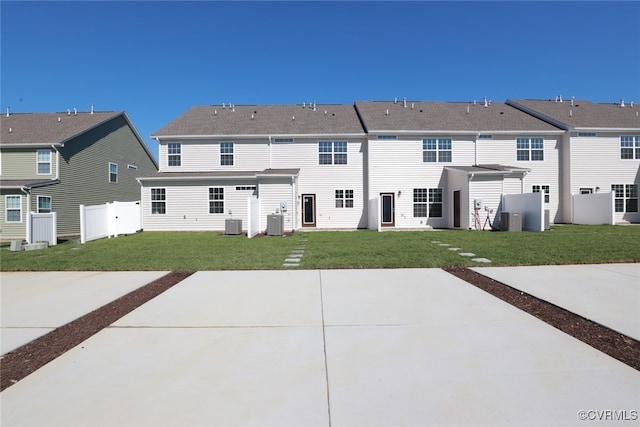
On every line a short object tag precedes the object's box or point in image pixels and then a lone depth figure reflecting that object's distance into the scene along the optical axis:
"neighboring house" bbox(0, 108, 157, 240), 18.38
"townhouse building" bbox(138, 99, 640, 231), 19.50
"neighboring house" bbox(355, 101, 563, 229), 19.91
